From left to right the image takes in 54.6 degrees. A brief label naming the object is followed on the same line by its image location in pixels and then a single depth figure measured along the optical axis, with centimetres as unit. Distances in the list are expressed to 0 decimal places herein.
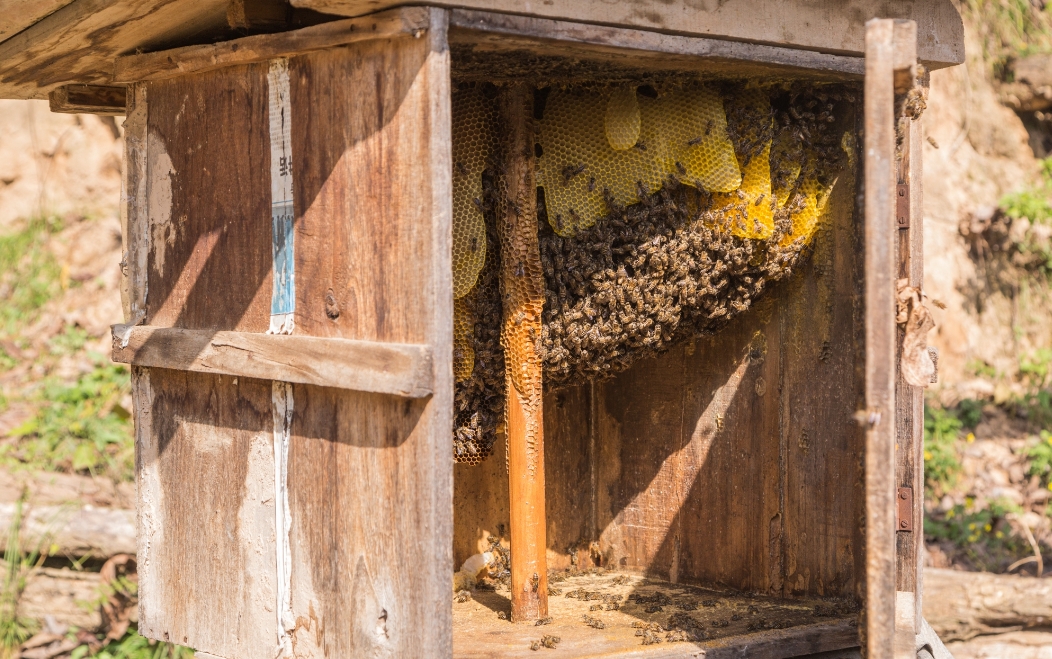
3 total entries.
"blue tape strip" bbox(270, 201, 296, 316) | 307
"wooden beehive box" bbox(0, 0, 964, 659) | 267
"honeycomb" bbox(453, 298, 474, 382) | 366
